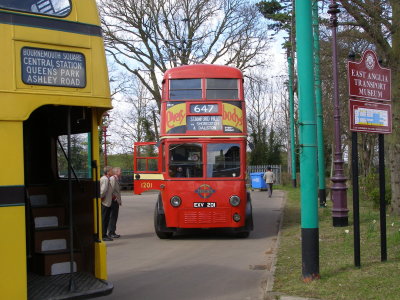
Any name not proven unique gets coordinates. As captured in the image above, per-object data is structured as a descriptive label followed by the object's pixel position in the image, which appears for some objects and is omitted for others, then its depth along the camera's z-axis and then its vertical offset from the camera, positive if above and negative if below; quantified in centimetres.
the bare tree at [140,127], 4884 +317
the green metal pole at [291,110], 3325 +318
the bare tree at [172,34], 3300 +805
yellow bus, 528 +30
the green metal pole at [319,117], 1717 +131
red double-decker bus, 1288 +6
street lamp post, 1359 -34
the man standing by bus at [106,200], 1338 -95
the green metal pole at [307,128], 777 +43
